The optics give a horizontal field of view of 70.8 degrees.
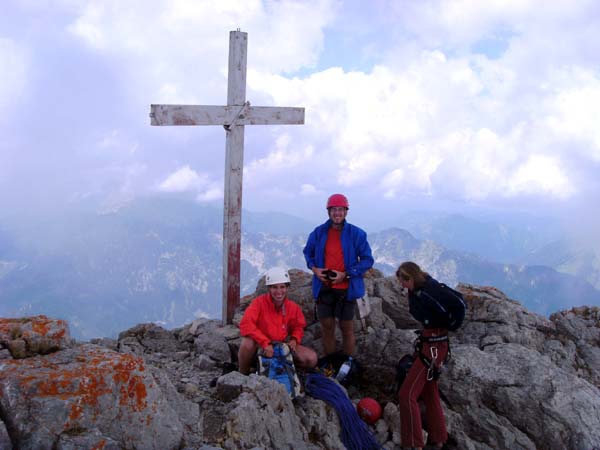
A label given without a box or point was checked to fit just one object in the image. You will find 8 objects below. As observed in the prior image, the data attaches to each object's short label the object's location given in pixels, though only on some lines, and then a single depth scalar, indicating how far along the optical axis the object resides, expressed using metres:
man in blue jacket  8.58
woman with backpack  6.95
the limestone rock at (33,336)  4.91
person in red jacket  7.59
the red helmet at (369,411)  7.55
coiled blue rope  6.99
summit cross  9.74
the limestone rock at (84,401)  3.95
